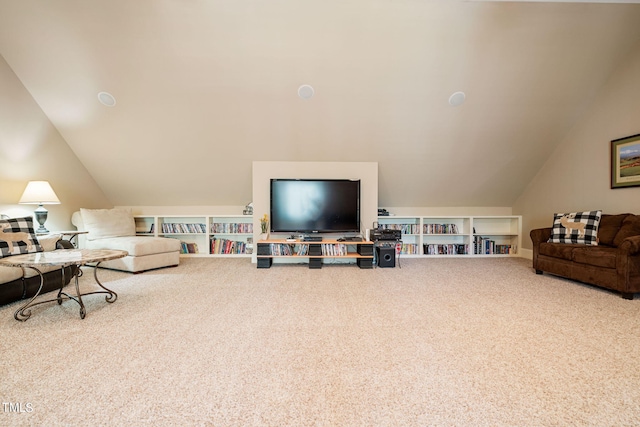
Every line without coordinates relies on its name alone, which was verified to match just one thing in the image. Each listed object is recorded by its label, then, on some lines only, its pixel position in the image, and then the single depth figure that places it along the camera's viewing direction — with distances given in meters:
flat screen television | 4.63
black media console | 4.46
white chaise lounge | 4.14
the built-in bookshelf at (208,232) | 5.40
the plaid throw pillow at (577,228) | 3.70
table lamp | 3.78
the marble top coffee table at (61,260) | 2.32
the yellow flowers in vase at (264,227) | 4.74
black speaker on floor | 4.56
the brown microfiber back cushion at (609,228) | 3.54
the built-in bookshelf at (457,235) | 5.48
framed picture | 3.64
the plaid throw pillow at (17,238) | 2.91
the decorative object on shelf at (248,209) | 5.40
